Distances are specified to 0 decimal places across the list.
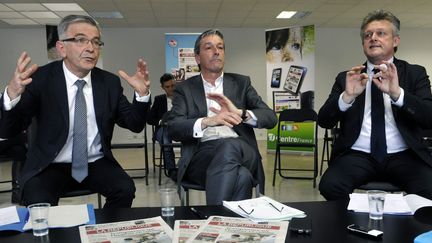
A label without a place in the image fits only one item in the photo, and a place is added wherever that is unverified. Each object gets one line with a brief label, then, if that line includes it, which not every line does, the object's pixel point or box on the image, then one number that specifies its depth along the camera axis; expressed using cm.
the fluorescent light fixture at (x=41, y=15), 721
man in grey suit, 189
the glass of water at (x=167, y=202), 126
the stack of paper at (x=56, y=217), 115
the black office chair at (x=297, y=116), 445
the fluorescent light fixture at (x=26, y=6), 652
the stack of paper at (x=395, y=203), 126
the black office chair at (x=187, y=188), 206
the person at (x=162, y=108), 423
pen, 122
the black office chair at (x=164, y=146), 375
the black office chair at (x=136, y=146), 407
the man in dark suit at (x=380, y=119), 194
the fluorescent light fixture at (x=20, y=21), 774
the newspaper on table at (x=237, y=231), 99
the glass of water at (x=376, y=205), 118
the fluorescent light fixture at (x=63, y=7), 659
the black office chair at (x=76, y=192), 192
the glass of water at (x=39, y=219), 106
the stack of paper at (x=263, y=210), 119
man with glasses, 188
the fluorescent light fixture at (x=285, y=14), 735
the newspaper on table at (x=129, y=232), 101
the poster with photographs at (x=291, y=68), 608
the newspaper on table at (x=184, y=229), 100
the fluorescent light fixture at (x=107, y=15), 729
